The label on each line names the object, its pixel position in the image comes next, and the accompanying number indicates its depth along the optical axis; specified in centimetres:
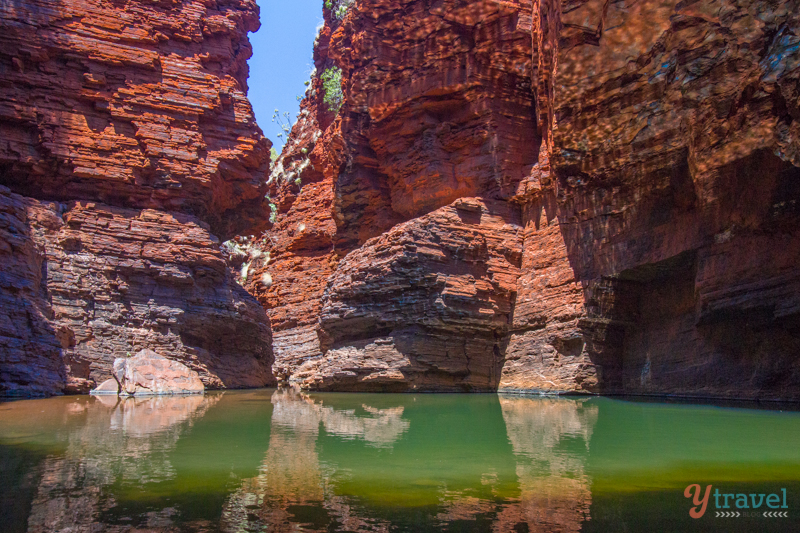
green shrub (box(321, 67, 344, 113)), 2472
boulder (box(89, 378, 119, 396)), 1173
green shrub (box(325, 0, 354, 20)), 2523
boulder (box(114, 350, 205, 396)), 1175
